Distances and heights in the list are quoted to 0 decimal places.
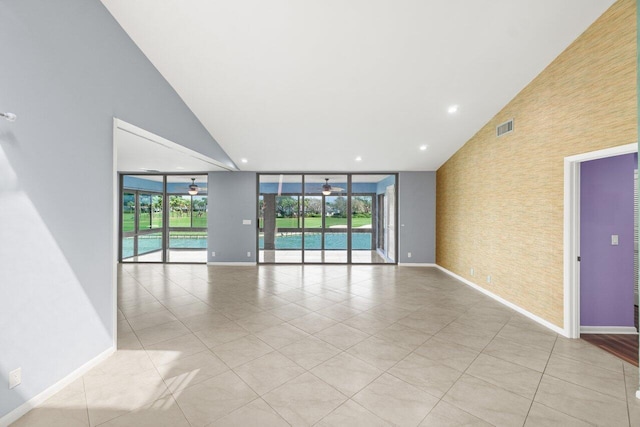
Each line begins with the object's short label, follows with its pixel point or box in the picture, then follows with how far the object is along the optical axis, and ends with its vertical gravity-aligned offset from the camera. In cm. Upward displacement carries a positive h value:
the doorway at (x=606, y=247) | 327 -38
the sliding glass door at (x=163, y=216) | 759 -5
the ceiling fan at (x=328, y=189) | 740 +73
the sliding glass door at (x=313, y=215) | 745 -1
